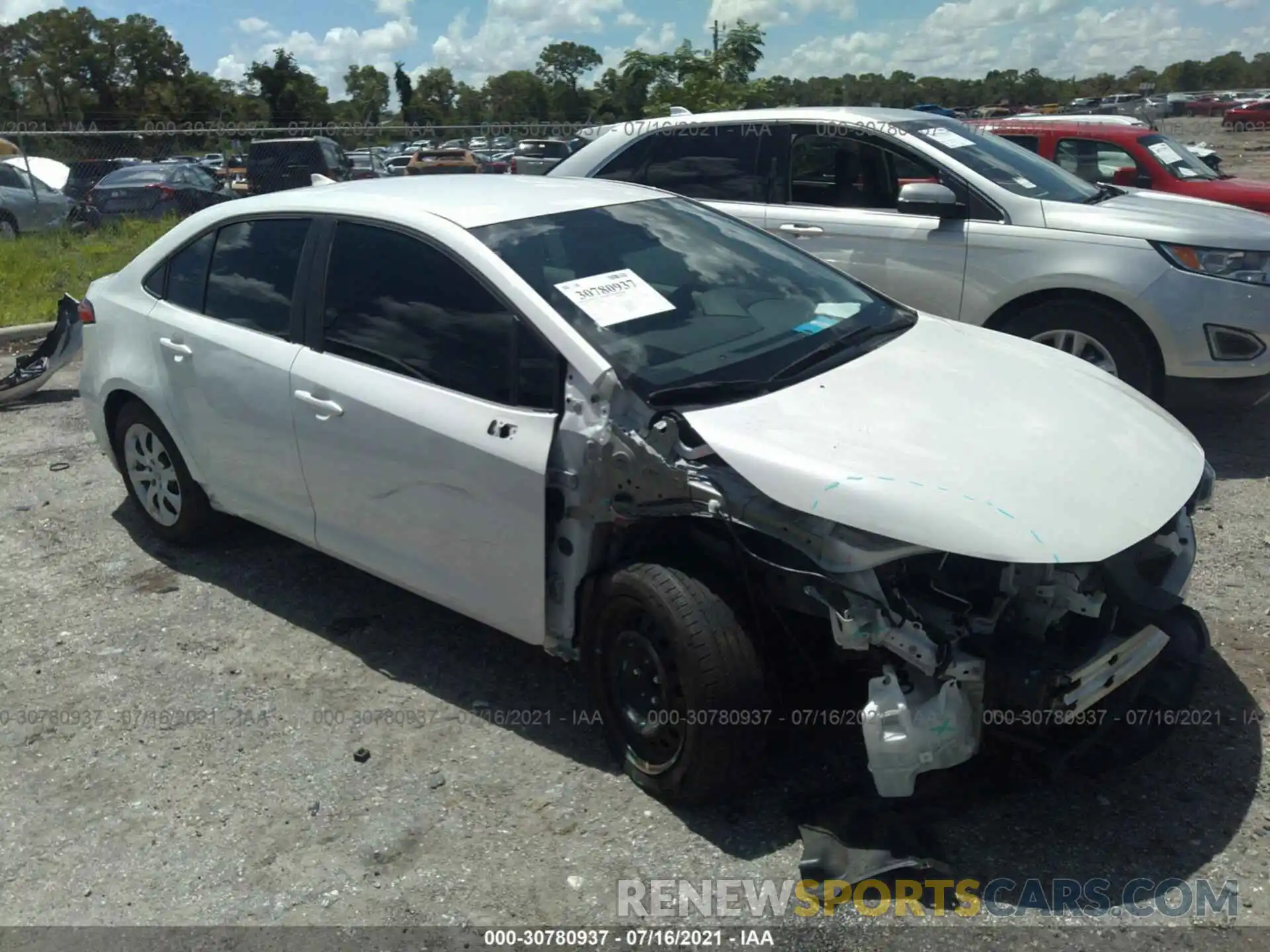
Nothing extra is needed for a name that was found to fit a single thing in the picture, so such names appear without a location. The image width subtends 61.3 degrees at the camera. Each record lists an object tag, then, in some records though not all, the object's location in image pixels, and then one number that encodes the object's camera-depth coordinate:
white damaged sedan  2.72
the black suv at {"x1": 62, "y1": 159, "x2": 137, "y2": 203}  18.64
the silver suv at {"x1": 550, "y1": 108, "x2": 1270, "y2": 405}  5.50
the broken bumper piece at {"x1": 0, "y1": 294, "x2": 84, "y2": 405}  7.54
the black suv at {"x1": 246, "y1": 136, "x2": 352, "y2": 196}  17.47
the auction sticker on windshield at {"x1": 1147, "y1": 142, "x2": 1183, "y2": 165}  9.31
